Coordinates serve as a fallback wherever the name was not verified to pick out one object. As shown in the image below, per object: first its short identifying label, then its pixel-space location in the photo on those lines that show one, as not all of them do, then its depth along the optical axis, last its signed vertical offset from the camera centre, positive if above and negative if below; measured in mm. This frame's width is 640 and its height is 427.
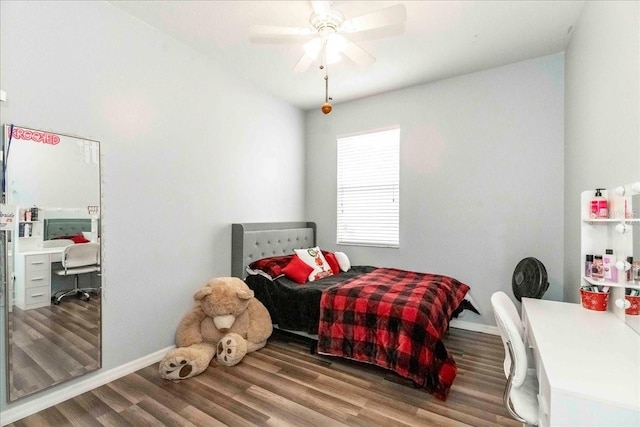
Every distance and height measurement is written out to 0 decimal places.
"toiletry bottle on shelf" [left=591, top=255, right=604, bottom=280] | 1783 -336
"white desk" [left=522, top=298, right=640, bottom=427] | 955 -585
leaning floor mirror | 1859 -321
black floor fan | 2525 -578
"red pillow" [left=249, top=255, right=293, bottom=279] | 3172 -582
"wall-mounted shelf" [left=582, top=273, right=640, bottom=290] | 1533 -396
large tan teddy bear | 2547 -1067
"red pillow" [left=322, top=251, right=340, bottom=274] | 3574 -601
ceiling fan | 1833 +1209
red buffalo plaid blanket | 2139 -893
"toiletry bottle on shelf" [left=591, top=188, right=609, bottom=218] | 1775 +45
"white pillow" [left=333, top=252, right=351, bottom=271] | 3659 -611
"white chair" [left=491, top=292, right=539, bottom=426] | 1370 -780
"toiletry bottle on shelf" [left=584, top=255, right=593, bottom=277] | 1865 -324
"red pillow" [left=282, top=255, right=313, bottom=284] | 3119 -625
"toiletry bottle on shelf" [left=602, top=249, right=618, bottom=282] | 1705 -306
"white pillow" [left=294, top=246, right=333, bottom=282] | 3316 -575
